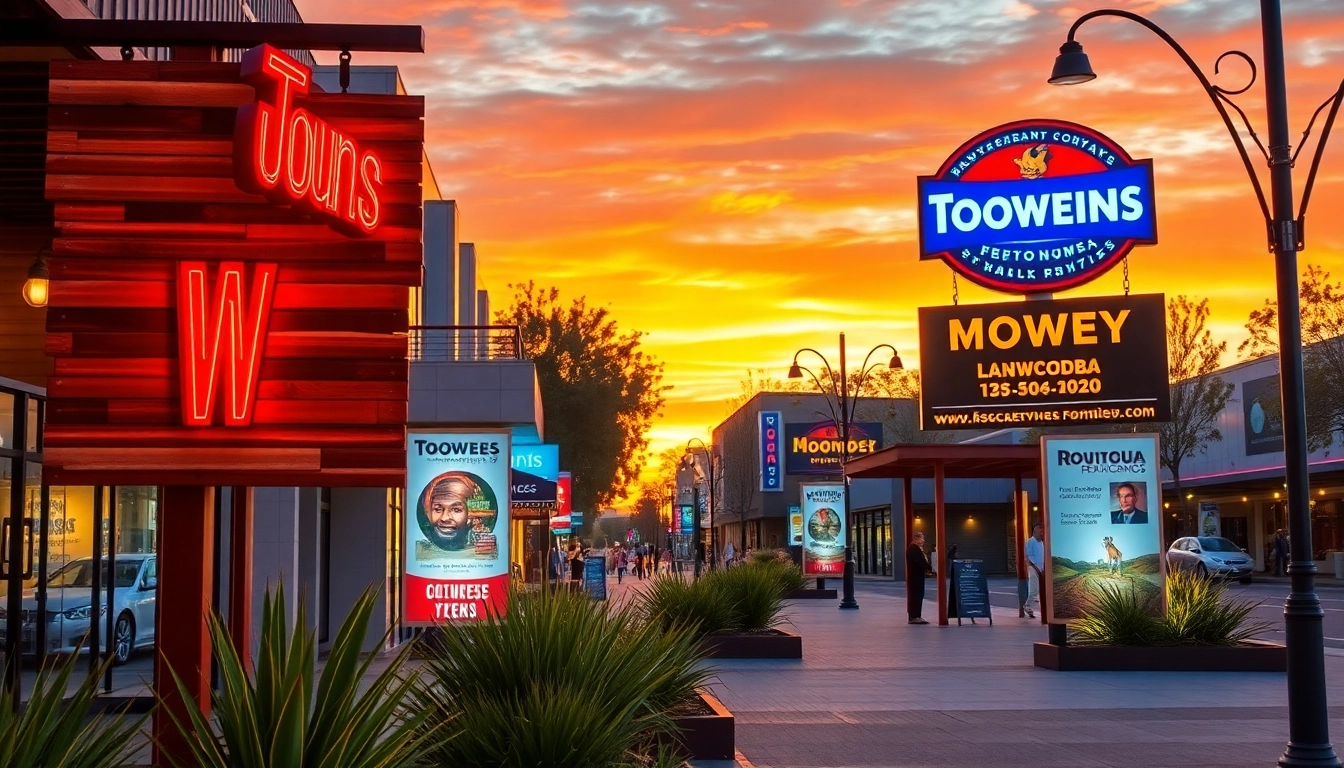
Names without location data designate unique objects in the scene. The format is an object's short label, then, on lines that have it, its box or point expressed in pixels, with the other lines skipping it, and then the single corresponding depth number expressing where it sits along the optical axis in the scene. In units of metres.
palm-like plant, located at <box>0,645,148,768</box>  5.12
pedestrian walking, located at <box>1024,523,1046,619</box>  28.45
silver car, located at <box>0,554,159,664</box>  13.97
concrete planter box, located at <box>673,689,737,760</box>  10.77
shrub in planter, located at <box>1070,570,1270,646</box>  18.44
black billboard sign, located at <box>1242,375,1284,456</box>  54.84
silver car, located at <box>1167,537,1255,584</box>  46.38
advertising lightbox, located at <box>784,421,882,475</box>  59.78
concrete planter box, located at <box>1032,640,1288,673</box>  18.02
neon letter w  7.81
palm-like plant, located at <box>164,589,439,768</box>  5.53
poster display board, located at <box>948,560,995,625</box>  28.62
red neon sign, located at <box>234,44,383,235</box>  7.48
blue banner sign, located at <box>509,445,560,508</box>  34.75
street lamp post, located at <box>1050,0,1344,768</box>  10.19
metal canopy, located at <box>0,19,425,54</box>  8.46
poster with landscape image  18.98
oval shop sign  21.52
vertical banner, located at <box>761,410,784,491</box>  74.19
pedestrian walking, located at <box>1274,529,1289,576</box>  50.97
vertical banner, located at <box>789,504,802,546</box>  51.31
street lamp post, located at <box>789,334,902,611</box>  36.72
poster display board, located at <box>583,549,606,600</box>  39.22
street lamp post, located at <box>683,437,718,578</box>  66.41
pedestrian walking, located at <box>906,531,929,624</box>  28.69
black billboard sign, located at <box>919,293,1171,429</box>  21.28
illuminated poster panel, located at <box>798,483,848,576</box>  41.88
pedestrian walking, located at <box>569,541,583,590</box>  43.72
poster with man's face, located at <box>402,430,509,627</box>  17.86
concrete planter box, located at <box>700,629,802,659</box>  19.73
